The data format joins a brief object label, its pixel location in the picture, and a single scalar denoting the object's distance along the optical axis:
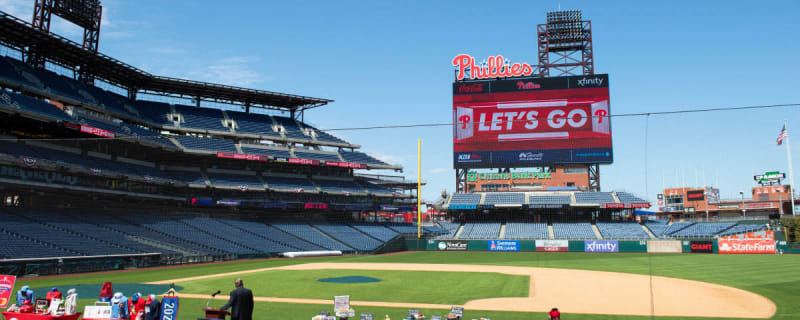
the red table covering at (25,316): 12.43
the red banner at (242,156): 56.66
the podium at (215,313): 11.41
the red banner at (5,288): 14.21
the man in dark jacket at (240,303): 10.77
